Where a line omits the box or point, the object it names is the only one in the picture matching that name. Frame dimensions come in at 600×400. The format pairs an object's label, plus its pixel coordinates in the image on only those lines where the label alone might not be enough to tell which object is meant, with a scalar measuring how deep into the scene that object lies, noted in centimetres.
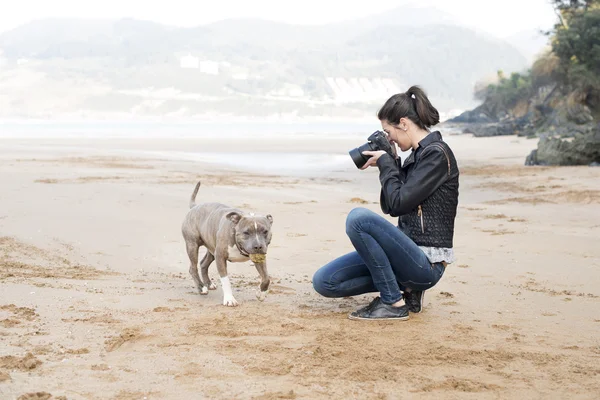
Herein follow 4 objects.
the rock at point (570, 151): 2114
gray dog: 602
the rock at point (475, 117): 8019
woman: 530
